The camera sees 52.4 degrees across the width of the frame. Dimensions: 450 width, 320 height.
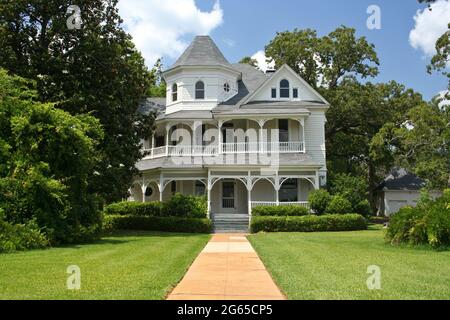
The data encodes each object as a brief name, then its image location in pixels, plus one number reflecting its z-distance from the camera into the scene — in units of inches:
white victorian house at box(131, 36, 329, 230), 1141.1
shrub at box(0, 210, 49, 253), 544.4
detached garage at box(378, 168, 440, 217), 1804.0
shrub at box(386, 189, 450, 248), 553.9
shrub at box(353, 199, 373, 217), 1119.0
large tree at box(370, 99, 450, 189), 1289.4
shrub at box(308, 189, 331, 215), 1067.3
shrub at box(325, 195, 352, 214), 1059.3
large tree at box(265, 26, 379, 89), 1594.5
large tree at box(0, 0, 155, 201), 889.5
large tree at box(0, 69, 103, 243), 603.0
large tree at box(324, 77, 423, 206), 1505.9
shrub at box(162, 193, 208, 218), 1044.5
